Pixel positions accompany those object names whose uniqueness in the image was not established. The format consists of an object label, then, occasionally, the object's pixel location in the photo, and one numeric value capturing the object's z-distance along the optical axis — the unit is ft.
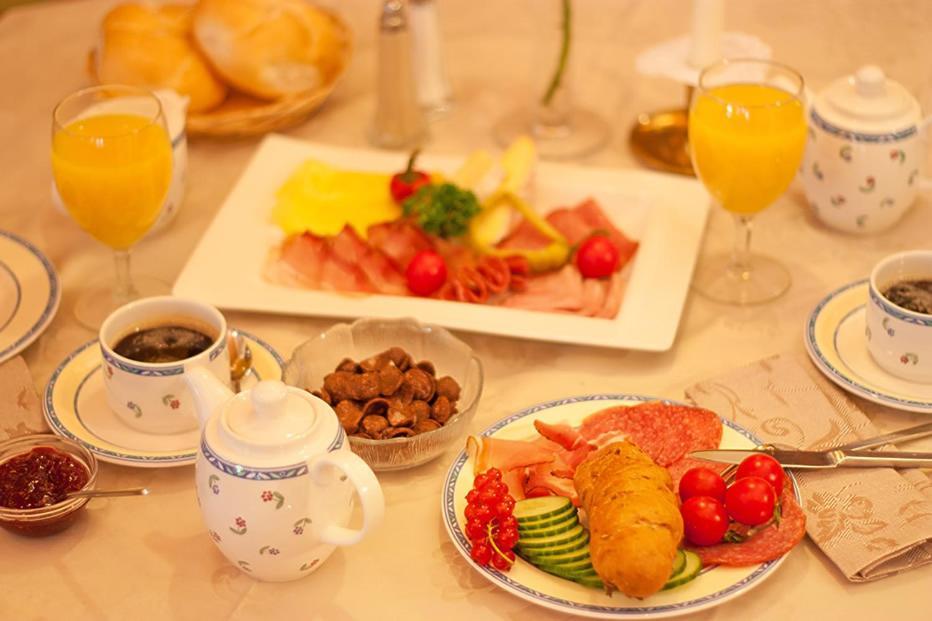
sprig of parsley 6.03
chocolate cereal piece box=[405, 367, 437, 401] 4.76
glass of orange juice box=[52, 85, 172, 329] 5.27
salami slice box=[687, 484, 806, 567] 4.03
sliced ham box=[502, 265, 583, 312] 5.63
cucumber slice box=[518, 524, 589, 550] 4.03
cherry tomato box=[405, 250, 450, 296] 5.74
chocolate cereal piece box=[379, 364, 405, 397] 4.73
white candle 6.38
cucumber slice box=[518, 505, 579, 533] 4.06
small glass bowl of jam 4.33
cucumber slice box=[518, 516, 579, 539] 4.05
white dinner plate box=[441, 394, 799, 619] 3.91
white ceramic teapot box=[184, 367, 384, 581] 3.80
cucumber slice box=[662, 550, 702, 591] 3.92
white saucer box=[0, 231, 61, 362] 5.45
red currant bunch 4.05
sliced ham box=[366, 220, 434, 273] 5.95
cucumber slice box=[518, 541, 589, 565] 4.01
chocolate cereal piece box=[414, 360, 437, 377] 4.95
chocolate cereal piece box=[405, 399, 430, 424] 4.69
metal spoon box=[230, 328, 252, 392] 5.08
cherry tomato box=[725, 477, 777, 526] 4.08
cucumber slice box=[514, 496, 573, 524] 4.08
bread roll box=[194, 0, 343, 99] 6.78
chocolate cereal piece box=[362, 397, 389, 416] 4.66
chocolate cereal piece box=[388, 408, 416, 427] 4.63
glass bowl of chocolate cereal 4.61
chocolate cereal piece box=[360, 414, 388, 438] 4.58
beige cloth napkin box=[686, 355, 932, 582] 4.21
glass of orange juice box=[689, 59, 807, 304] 5.36
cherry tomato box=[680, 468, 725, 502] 4.19
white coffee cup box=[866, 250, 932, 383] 4.78
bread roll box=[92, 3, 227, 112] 6.77
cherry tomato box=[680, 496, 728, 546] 4.05
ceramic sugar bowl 5.73
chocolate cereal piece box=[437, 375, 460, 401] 4.84
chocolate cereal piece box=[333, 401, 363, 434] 4.58
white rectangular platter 5.43
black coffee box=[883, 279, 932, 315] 4.85
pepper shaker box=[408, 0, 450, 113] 7.11
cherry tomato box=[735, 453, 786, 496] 4.23
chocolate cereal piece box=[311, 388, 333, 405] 4.71
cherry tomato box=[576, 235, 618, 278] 5.79
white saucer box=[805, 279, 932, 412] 4.89
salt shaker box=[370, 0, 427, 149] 6.78
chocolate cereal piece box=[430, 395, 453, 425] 4.72
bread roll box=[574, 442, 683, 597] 3.75
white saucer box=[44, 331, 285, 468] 4.67
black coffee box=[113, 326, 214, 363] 4.79
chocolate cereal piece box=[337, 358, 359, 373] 4.87
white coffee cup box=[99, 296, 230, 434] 4.65
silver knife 4.44
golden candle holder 6.72
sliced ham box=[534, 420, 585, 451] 4.57
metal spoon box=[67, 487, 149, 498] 4.33
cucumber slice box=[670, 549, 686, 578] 3.93
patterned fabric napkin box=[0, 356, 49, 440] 4.89
